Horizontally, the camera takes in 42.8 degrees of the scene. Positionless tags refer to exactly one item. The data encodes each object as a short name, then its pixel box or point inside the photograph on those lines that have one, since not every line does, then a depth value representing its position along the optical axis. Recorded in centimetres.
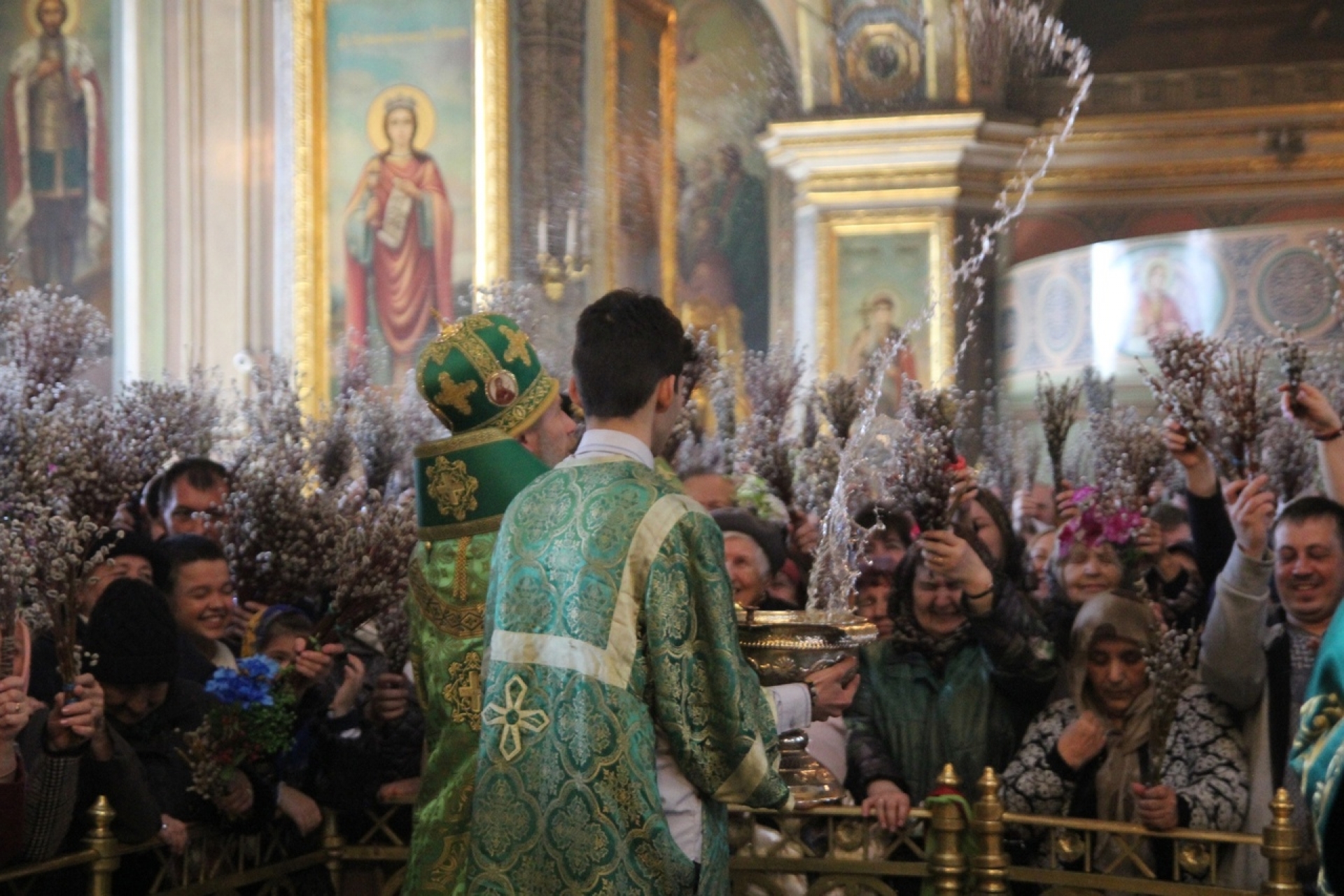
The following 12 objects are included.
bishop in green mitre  349
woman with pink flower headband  516
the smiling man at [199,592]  453
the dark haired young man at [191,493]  569
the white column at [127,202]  1067
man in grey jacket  412
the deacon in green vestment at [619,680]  271
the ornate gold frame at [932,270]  984
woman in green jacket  437
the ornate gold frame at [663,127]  1016
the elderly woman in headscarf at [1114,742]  411
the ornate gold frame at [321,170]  1020
